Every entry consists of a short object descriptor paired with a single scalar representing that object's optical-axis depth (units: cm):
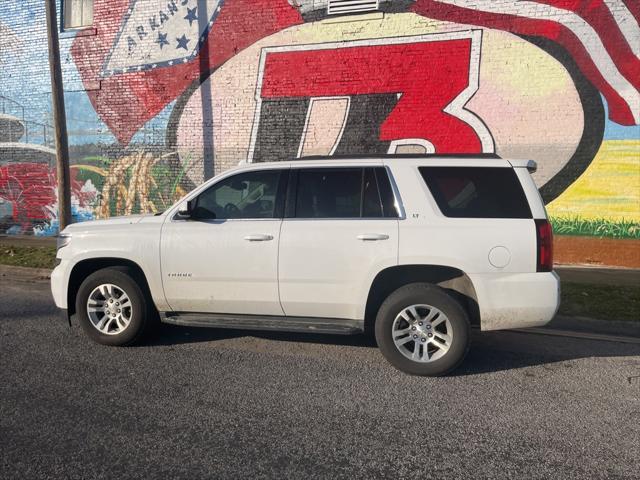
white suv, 428
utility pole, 933
